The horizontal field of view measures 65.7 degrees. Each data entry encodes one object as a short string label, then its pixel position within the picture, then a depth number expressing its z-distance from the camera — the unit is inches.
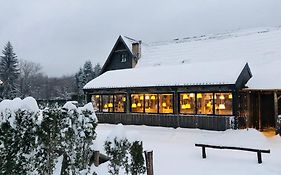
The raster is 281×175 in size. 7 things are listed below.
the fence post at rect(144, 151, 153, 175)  261.7
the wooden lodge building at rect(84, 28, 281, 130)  525.0
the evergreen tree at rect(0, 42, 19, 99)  1448.2
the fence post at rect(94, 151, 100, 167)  287.7
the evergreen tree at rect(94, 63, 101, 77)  1997.9
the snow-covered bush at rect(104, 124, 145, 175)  231.0
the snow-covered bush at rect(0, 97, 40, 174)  189.3
